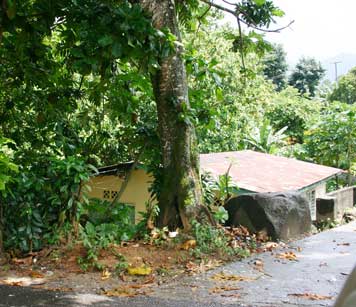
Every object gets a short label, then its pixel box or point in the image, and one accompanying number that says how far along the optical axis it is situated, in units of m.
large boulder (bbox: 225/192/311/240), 7.86
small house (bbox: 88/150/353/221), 12.02
